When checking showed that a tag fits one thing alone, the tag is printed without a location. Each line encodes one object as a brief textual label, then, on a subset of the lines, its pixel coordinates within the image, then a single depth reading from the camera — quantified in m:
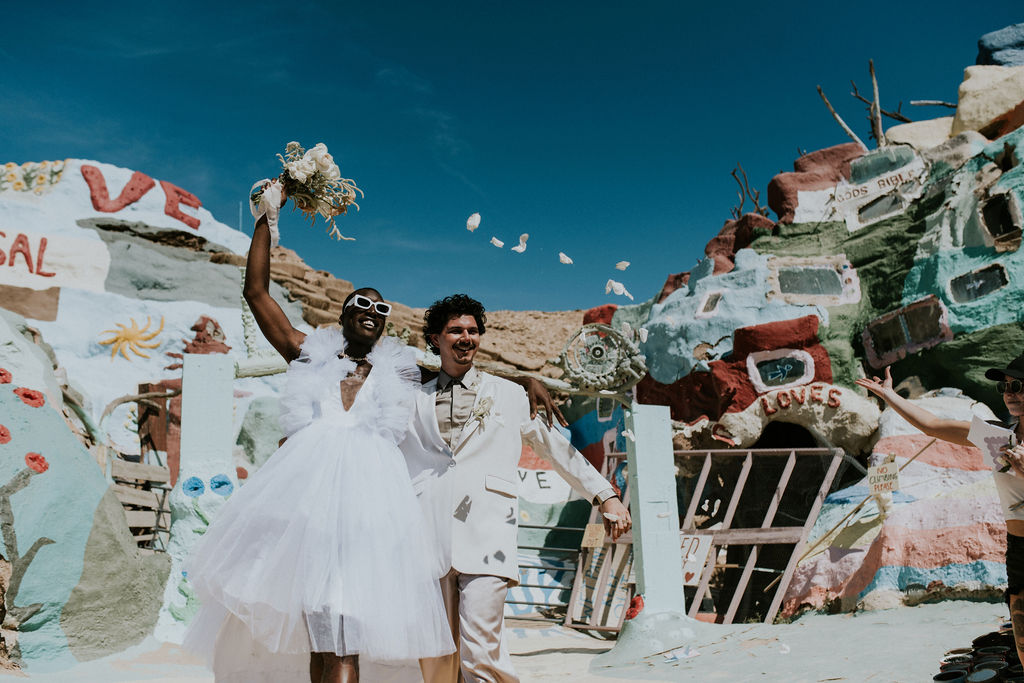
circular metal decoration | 8.02
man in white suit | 2.76
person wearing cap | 2.84
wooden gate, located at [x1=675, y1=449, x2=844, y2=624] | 10.03
